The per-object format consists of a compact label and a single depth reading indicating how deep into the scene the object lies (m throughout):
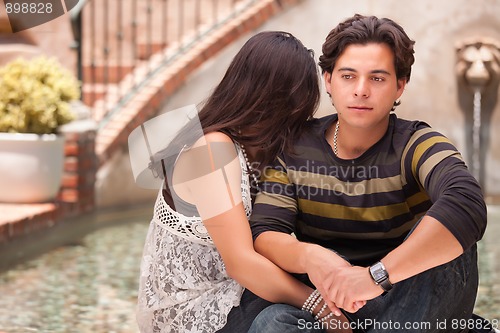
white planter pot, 4.92
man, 2.08
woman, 2.31
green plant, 4.96
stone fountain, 6.39
